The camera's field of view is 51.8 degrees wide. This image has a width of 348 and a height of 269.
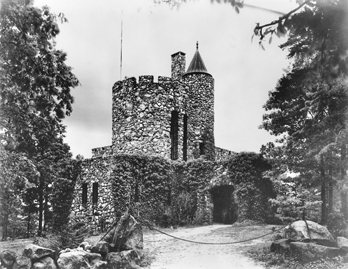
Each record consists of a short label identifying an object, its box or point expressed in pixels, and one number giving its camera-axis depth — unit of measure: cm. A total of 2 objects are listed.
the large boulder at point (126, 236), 1073
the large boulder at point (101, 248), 1043
